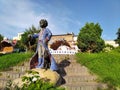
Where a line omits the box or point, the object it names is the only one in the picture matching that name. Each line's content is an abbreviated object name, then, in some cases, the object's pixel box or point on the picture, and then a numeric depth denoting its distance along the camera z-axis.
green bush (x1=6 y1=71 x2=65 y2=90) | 1.79
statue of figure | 3.55
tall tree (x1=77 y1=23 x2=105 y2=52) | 10.25
